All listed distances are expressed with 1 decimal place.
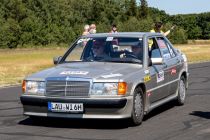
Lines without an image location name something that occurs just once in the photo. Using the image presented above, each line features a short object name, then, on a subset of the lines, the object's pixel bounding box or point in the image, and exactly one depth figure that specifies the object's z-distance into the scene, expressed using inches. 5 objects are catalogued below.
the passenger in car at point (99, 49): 455.5
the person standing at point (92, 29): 976.0
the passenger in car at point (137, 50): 449.9
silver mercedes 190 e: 391.7
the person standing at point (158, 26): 936.8
